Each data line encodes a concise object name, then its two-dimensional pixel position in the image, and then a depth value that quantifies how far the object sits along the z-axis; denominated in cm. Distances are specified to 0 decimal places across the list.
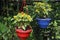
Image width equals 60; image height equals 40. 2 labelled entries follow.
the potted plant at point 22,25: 218
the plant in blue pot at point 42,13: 244
